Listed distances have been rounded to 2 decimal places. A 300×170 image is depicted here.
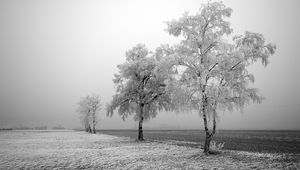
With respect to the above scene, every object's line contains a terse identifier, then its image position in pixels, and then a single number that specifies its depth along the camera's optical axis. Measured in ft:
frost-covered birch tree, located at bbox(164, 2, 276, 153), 62.95
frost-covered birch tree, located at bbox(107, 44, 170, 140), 122.93
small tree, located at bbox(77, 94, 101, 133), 270.26
